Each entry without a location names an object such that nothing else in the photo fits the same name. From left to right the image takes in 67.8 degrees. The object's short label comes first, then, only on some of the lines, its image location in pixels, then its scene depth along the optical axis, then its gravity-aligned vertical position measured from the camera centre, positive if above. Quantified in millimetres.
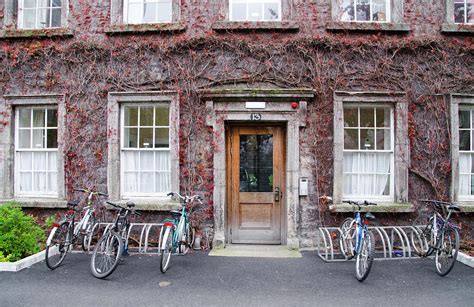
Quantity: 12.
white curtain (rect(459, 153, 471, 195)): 7772 -226
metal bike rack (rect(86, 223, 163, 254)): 6811 -1441
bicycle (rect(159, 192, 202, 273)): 5855 -1296
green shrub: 6259 -1330
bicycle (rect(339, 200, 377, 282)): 5398 -1359
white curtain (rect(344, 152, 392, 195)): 7703 -225
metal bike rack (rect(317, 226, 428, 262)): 6703 -1660
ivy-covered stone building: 7477 +1254
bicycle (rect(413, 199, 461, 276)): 5871 -1418
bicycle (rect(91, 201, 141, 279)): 5574 -1461
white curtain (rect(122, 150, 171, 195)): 7824 -189
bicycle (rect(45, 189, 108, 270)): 6207 -1324
